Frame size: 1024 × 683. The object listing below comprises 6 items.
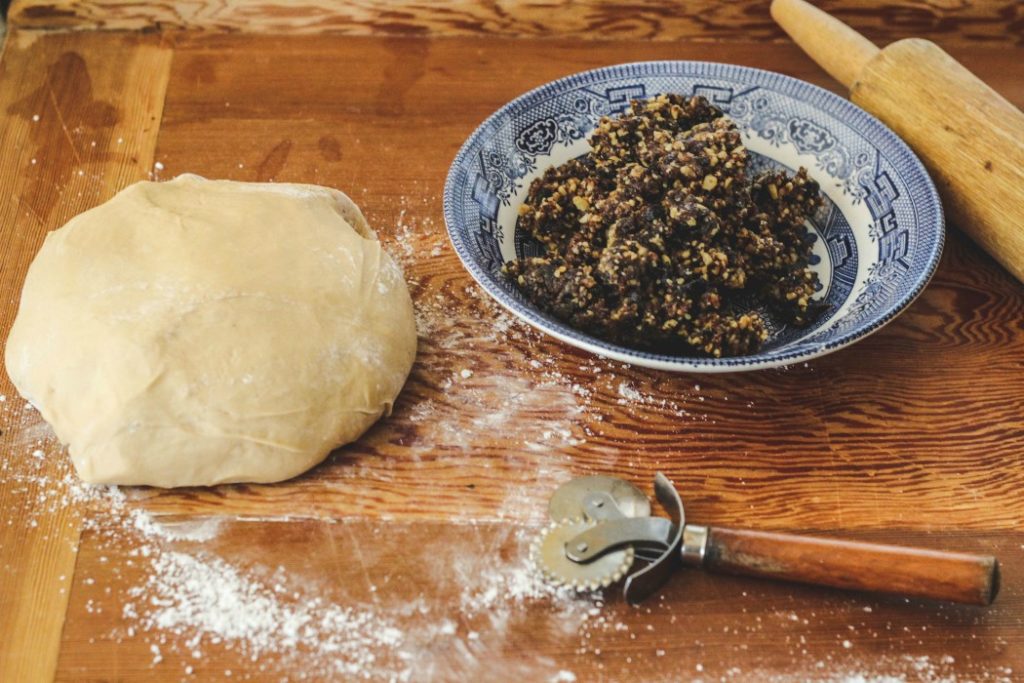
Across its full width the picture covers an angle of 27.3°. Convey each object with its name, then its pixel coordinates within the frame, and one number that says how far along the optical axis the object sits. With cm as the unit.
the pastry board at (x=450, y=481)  86
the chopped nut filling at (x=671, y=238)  92
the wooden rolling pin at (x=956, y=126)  98
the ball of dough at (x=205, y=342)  87
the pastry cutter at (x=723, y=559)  85
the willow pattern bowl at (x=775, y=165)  92
